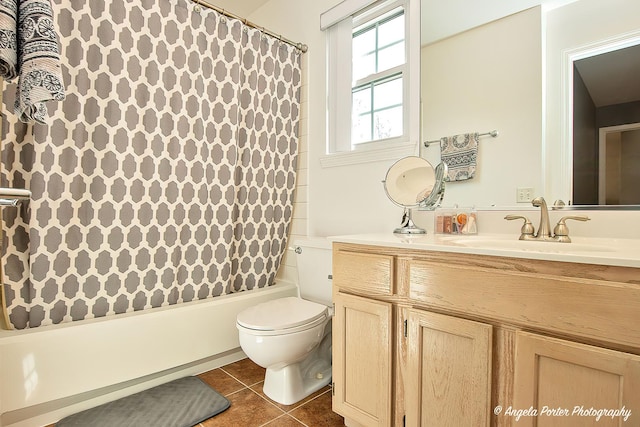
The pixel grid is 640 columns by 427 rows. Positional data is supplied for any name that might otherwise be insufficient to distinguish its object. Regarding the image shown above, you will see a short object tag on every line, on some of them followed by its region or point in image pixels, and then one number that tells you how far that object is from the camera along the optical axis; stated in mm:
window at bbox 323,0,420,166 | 1812
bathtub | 1371
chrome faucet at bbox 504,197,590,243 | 1207
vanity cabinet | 785
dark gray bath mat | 1452
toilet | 1498
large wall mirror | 1199
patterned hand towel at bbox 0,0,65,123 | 947
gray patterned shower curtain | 1460
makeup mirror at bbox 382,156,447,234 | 1599
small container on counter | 1493
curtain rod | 1930
